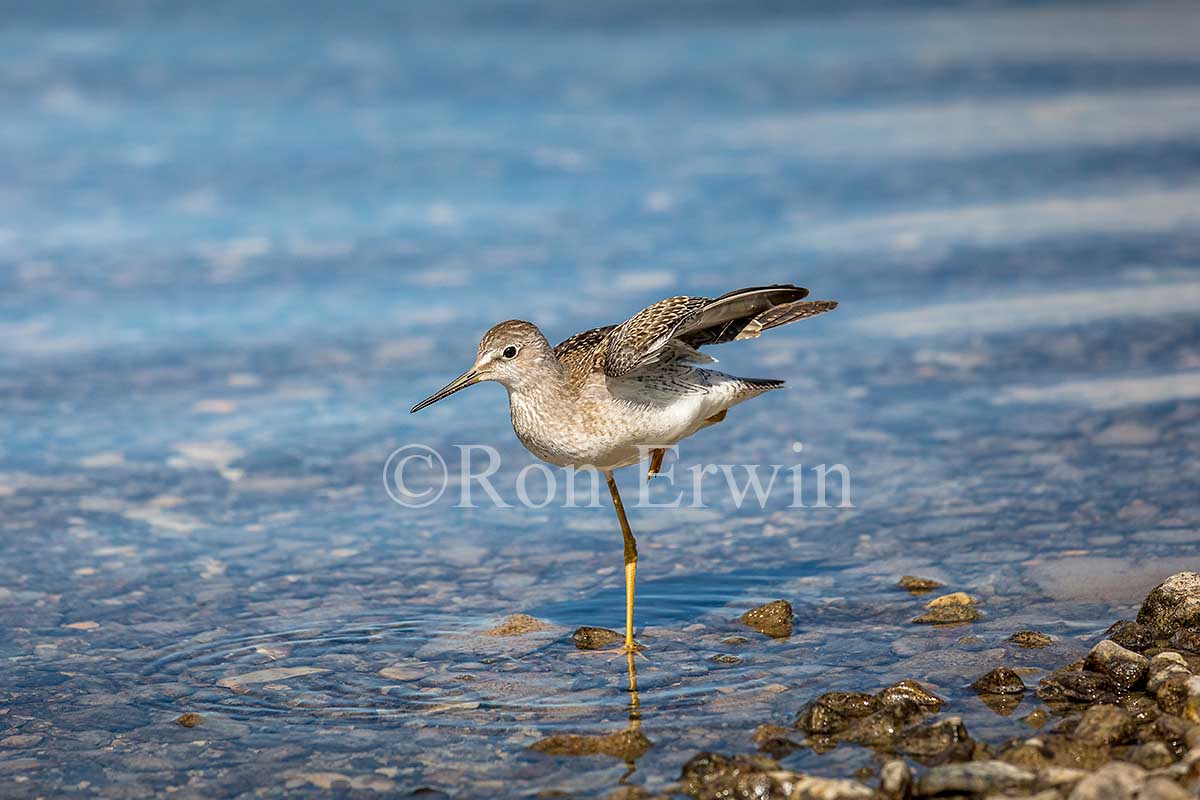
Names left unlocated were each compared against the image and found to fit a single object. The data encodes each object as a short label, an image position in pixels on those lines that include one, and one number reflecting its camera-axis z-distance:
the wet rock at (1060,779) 9.26
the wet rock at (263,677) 12.20
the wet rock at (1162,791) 8.74
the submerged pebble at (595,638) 12.92
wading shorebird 12.74
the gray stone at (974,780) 9.38
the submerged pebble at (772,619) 12.99
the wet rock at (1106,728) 10.10
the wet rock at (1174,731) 10.03
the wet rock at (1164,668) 10.80
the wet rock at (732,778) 9.62
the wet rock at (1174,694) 10.48
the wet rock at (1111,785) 8.91
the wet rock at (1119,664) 11.02
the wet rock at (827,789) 9.17
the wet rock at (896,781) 9.38
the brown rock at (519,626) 13.21
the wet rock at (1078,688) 10.98
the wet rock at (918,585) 13.77
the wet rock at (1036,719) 10.73
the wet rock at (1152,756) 9.68
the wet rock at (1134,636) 11.81
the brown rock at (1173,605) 11.86
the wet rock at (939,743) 10.07
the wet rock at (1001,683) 11.34
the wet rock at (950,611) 12.98
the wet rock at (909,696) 10.91
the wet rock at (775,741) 10.47
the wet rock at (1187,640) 11.55
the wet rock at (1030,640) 12.32
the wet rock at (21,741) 11.21
